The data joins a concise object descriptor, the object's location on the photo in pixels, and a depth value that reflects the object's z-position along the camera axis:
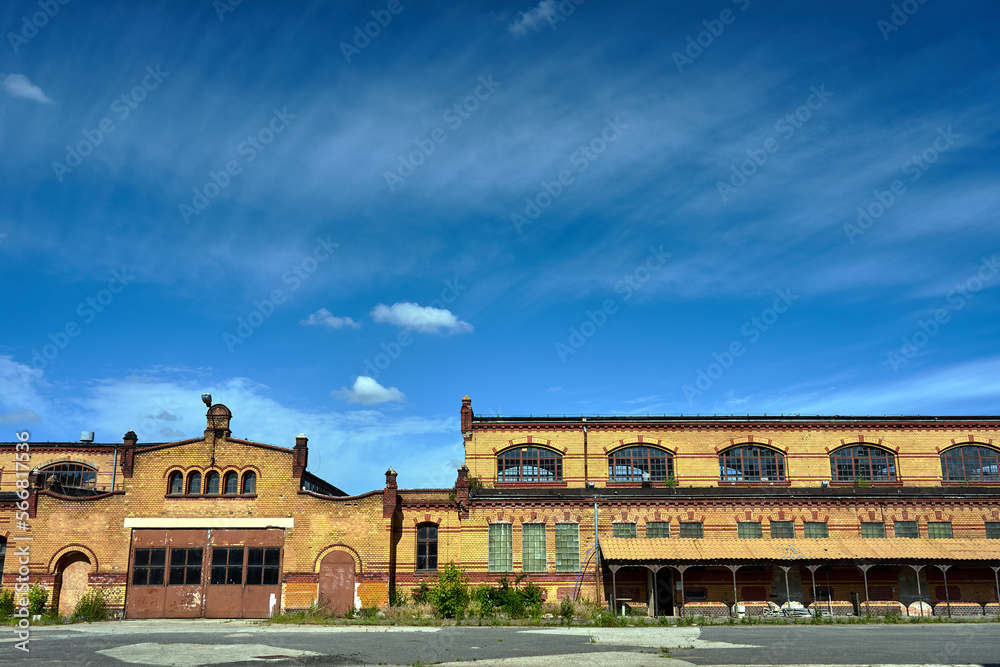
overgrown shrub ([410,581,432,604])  33.25
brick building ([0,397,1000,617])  33.34
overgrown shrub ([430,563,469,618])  30.50
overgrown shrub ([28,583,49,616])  31.73
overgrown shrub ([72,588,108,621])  31.45
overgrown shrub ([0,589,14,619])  31.03
